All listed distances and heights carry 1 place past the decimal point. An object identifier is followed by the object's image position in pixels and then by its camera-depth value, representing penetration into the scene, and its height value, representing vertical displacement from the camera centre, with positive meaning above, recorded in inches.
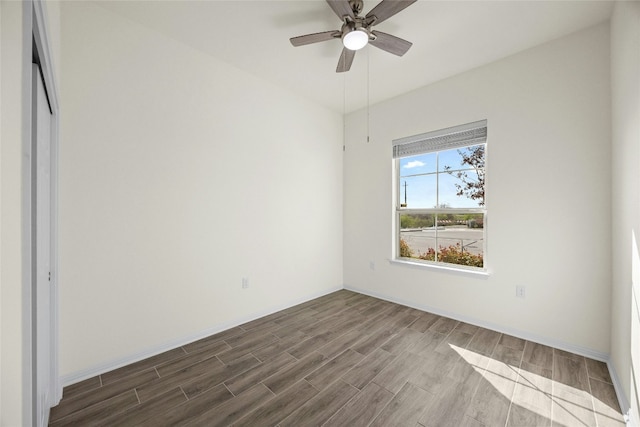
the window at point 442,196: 117.5 +7.8
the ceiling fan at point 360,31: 70.9 +54.7
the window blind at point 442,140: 113.3 +34.5
